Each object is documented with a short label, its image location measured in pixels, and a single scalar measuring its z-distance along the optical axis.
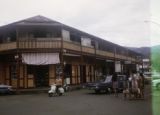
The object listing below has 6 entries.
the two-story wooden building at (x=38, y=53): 16.02
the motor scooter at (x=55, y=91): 12.71
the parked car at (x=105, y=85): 13.66
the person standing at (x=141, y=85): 10.44
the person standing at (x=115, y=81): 12.34
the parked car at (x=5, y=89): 14.73
